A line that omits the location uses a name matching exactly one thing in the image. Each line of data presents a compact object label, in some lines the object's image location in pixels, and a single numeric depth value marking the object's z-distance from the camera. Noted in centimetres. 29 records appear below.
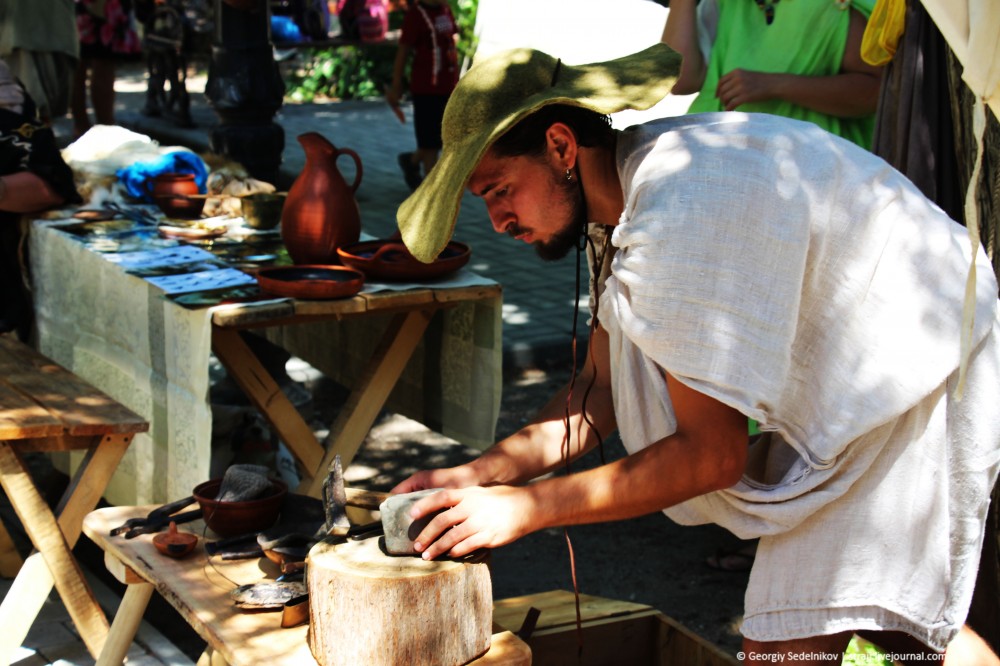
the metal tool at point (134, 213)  468
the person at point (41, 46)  728
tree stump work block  203
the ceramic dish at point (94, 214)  461
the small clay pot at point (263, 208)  452
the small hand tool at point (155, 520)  265
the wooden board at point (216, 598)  215
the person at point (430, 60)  796
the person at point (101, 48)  981
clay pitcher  398
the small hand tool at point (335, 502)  235
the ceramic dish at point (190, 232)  445
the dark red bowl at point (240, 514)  265
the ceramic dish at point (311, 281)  358
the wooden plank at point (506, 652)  214
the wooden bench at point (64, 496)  322
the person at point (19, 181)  455
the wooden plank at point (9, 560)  391
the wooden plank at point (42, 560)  324
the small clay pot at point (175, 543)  255
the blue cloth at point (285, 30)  1158
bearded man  184
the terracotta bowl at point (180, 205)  465
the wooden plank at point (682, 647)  266
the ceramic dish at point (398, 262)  379
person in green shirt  357
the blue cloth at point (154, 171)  490
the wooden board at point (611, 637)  277
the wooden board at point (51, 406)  318
